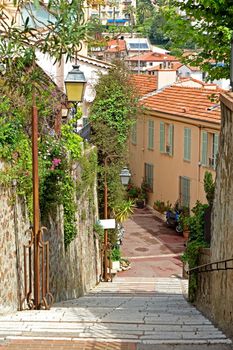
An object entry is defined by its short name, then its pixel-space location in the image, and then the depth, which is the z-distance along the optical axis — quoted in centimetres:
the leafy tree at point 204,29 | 1095
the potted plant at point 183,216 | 2623
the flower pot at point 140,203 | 3178
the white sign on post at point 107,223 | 1966
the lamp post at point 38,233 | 983
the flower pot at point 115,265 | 2188
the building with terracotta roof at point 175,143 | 2672
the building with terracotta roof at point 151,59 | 8500
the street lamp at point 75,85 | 1102
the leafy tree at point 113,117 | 2381
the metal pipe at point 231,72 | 993
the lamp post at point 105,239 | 2070
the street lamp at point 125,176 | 1697
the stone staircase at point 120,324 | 734
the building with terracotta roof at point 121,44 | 8319
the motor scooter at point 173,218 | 2755
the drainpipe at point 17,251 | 1038
